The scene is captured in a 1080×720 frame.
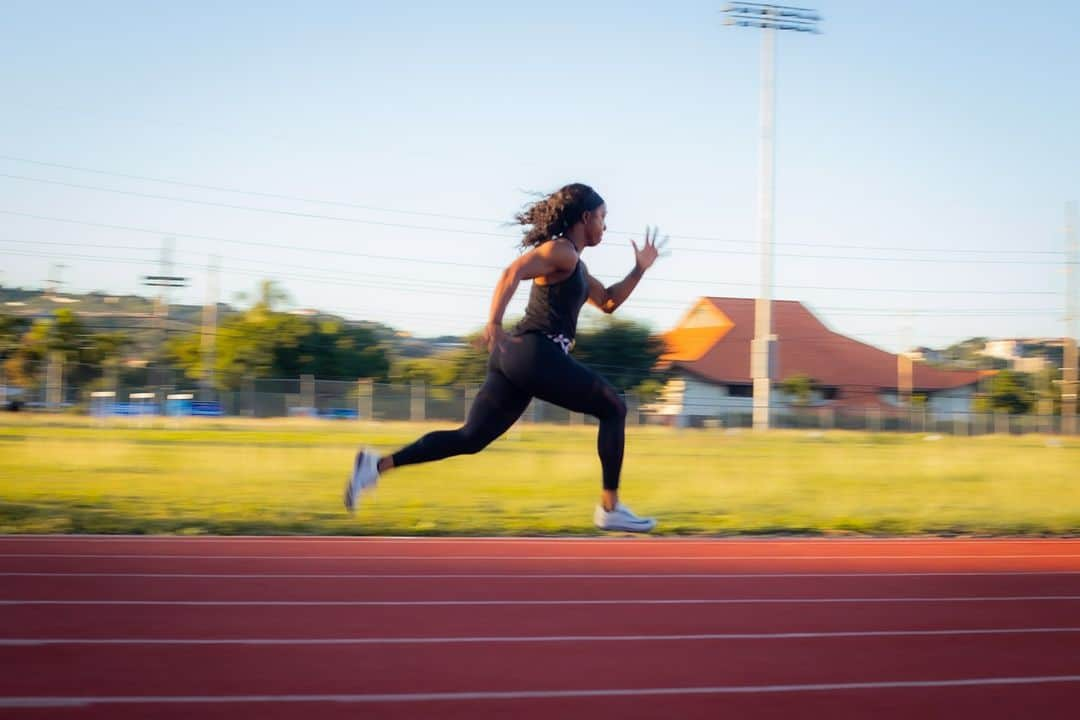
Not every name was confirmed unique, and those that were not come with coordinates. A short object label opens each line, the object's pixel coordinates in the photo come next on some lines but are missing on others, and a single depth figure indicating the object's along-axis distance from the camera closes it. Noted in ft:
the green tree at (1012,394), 223.71
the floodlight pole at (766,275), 125.80
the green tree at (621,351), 170.40
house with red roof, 204.09
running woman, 19.54
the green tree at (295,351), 184.85
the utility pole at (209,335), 203.51
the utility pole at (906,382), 241.96
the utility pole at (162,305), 212.64
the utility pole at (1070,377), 194.70
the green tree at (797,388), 210.59
